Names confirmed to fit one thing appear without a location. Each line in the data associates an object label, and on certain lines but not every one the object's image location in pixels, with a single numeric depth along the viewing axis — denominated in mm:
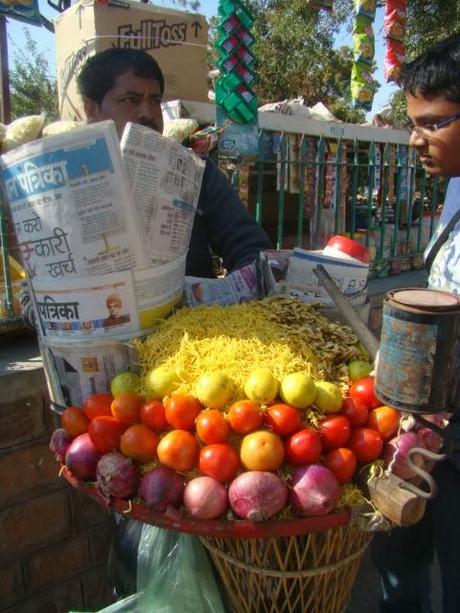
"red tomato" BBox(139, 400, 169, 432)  1188
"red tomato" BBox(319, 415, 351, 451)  1147
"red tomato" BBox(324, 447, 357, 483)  1113
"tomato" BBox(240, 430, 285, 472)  1083
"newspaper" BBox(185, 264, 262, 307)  1573
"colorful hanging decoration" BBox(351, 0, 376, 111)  6473
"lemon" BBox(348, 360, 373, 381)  1336
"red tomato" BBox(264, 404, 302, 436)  1139
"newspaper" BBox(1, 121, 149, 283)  1209
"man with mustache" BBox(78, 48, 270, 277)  1855
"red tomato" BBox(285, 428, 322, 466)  1103
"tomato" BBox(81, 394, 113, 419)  1251
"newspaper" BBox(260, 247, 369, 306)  1570
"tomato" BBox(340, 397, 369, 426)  1212
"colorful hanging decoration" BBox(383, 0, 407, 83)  6539
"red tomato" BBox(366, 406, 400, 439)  1196
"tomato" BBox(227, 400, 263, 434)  1128
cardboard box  2844
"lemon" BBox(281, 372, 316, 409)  1145
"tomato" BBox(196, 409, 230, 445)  1124
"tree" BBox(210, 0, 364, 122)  15695
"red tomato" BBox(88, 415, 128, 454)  1188
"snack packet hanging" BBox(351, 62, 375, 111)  6578
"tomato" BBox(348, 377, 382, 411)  1251
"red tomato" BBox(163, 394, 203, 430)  1160
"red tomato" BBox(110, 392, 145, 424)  1204
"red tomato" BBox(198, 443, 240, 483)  1085
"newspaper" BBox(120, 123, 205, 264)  1315
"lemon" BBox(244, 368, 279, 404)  1156
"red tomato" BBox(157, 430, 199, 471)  1115
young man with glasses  1412
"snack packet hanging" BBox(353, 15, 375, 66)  6539
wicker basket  1183
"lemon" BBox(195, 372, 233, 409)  1161
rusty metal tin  1003
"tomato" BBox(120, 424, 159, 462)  1154
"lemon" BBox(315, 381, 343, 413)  1180
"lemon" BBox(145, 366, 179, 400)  1222
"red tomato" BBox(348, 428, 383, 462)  1157
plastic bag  1414
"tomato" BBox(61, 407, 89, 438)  1257
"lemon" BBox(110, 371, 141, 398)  1261
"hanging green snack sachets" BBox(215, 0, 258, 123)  3154
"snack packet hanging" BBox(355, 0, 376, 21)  6371
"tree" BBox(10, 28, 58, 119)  20347
